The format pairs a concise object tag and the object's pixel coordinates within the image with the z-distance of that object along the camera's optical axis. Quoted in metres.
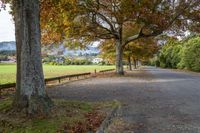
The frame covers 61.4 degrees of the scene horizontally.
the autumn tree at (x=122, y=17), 14.66
